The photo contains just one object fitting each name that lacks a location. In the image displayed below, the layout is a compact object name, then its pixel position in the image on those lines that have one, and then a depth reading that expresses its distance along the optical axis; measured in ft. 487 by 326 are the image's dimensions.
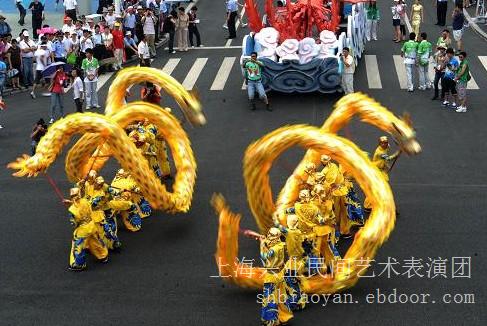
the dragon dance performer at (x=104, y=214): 45.19
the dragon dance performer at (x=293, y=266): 39.42
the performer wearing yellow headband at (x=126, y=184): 48.67
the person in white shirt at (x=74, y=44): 80.79
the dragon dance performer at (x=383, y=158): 49.19
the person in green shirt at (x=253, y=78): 70.69
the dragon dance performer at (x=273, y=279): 38.09
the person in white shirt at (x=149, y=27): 88.53
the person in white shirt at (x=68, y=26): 84.26
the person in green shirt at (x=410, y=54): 73.46
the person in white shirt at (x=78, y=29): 83.22
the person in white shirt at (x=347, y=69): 71.36
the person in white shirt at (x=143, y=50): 81.45
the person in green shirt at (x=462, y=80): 67.67
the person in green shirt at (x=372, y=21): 90.63
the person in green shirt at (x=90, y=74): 71.92
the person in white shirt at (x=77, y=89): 69.15
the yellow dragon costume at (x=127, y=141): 46.03
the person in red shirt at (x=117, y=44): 84.07
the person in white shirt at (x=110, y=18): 90.28
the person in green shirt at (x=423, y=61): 72.90
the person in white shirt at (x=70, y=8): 98.02
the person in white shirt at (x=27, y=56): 78.69
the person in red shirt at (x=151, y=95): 59.06
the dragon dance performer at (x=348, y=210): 47.24
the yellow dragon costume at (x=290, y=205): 40.42
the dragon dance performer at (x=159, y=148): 54.13
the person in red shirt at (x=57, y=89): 67.82
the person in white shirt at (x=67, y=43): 80.37
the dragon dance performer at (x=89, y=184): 45.27
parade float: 72.59
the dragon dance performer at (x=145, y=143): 52.90
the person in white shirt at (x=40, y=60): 76.48
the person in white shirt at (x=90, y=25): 85.28
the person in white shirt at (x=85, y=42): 80.94
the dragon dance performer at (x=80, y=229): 44.04
